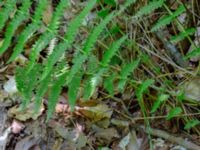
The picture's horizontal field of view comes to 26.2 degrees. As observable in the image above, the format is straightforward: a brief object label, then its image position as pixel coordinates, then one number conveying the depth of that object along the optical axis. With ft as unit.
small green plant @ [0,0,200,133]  6.28
